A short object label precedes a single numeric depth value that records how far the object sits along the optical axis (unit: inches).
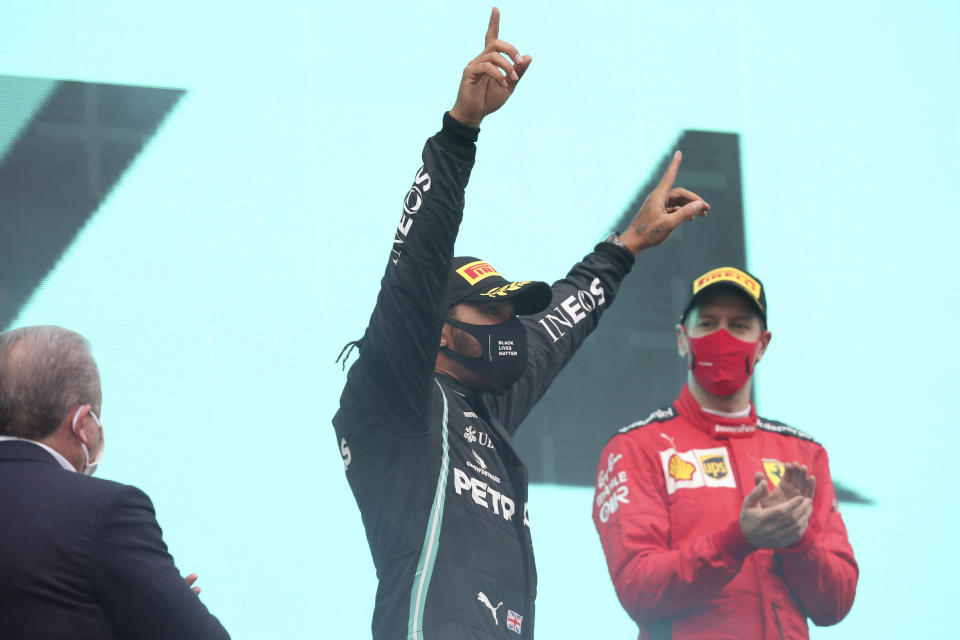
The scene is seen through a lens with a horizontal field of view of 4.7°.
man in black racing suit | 912.0
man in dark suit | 896.8
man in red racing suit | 925.3
